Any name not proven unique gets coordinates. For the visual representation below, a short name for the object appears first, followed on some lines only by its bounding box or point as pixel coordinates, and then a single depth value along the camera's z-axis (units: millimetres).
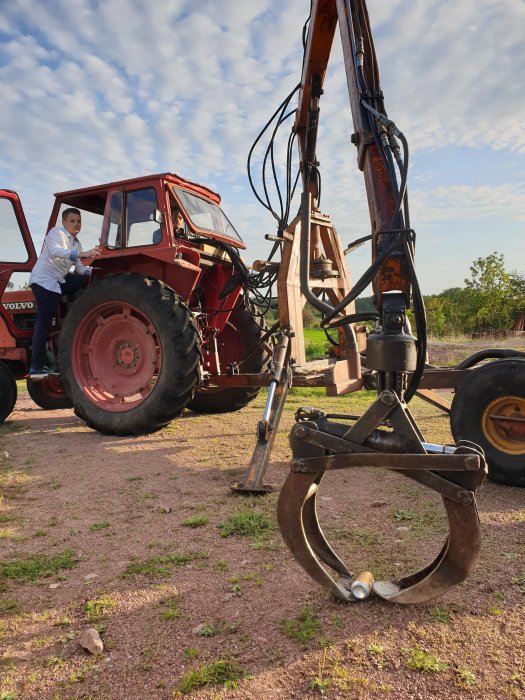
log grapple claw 1824
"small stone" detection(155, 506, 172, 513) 3152
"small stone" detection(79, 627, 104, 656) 1801
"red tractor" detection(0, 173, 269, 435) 4887
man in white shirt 5270
